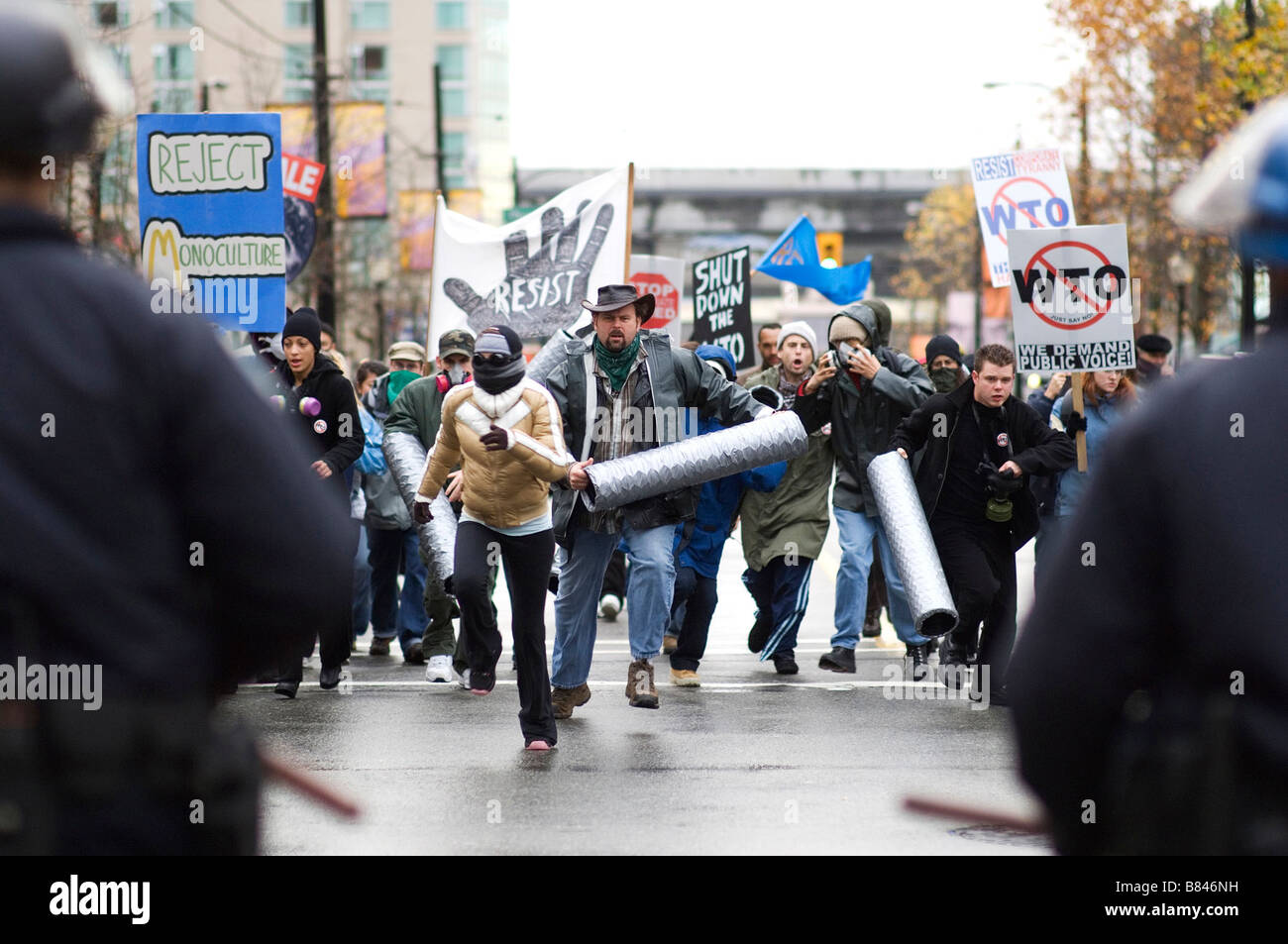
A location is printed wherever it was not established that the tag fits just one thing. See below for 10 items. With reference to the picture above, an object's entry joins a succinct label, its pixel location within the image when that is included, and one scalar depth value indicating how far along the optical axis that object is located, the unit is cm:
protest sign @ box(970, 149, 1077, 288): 1591
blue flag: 1609
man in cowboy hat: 942
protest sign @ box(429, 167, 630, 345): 1359
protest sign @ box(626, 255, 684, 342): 1761
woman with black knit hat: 1053
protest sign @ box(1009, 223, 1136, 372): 1156
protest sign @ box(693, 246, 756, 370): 1786
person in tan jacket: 850
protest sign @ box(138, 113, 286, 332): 1170
